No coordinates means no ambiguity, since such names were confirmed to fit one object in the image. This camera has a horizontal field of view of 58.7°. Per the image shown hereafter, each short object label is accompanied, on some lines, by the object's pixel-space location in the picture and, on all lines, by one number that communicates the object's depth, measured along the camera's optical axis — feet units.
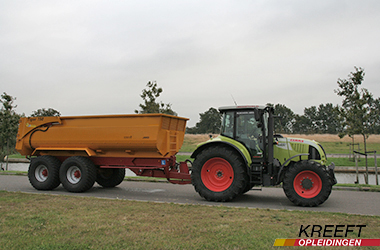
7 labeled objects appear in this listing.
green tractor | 27.99
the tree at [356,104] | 58.80
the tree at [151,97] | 87.84
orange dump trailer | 33.71
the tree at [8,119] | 71.31
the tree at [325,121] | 255.29
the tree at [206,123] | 246.27
